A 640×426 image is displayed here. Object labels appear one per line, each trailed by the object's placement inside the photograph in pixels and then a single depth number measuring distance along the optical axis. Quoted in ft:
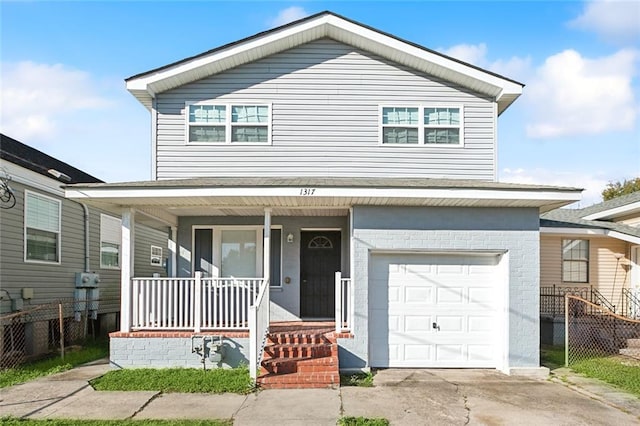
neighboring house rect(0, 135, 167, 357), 34.94
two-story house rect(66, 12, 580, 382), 30.96
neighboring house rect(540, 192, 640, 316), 46.65
